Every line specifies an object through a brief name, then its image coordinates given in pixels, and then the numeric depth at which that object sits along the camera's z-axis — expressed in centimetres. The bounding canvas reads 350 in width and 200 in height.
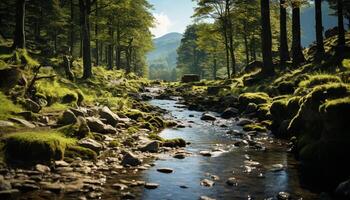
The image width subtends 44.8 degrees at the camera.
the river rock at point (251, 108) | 2269
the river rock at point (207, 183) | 983
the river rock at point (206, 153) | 1325
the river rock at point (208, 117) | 2214
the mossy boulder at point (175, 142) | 1430
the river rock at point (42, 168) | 973
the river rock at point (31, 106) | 1509
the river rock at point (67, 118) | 1417
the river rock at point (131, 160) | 1134
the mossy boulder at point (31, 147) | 1016
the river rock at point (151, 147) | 1327
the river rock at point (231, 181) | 990
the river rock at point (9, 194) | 783
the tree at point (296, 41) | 2943
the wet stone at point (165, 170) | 1087
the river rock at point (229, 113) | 2336
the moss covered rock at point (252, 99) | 2348
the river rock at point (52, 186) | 857
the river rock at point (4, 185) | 812
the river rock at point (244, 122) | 1991
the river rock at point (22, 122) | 1301
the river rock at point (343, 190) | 861
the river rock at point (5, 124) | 1233
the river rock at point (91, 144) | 1210
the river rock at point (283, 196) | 888
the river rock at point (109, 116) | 1683
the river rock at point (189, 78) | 5850
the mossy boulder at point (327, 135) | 1042
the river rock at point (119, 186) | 914
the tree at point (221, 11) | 4619
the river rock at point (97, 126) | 1483
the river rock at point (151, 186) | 936
